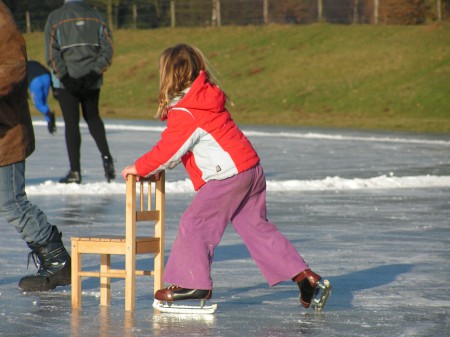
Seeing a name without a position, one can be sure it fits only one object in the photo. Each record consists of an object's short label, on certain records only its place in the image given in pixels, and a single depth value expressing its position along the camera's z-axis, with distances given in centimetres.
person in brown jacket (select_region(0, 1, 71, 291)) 1244
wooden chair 1166
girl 1155
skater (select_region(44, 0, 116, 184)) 2427
